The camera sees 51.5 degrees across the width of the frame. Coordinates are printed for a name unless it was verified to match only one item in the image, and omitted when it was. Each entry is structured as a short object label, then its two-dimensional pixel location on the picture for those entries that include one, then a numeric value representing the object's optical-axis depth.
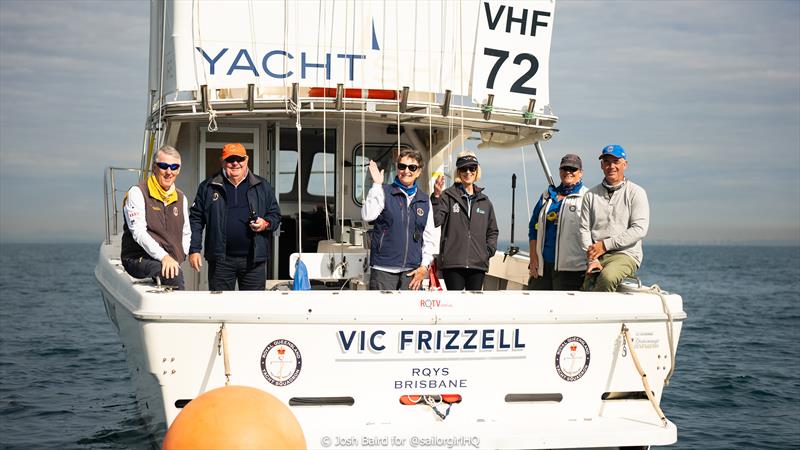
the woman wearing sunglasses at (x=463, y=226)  6.43
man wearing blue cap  5.95
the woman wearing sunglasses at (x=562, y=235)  6.34
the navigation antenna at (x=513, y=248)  8.38
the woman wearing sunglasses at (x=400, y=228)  5.83
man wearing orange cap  6.05
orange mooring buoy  3.91
